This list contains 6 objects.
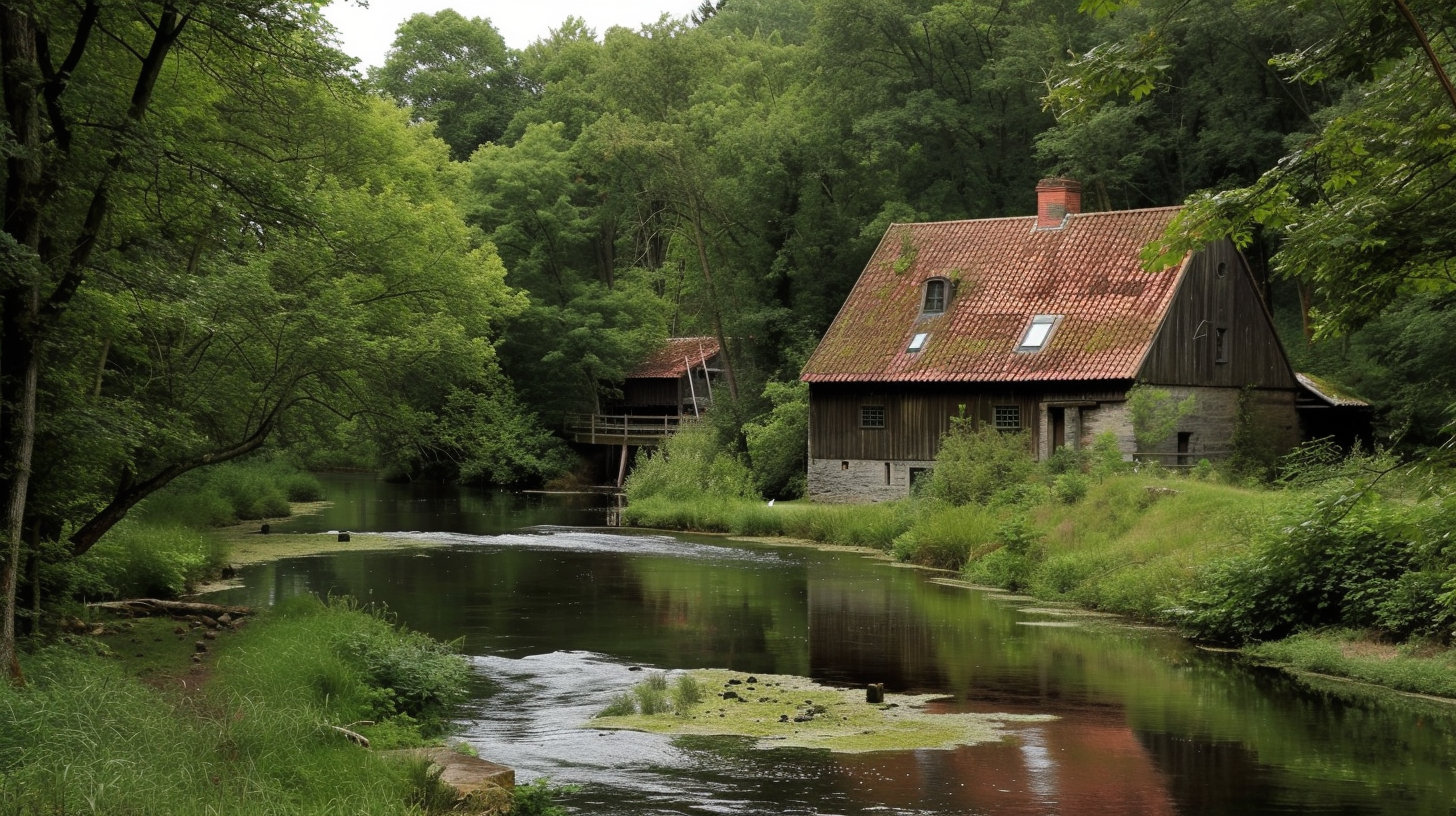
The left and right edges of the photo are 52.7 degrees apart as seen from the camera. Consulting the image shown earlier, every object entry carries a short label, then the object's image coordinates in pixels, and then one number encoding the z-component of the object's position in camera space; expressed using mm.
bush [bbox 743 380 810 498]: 41406
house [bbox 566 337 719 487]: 58125
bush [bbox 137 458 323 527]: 31078
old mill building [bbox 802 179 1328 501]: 34438
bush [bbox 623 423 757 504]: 40906
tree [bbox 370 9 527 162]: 73625
